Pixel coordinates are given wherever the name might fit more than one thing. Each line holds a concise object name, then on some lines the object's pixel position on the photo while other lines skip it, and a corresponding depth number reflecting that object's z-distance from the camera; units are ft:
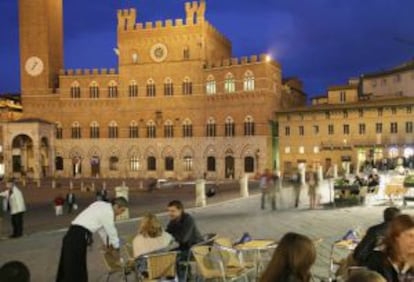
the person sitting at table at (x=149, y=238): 21.41
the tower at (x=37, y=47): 178.09
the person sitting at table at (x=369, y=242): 16.21
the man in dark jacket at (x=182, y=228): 22.76
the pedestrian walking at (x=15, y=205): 42.52
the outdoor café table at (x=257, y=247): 23.25
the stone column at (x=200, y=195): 65.53
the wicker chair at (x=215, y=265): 20.85
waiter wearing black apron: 19.31
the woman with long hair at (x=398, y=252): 12.33
